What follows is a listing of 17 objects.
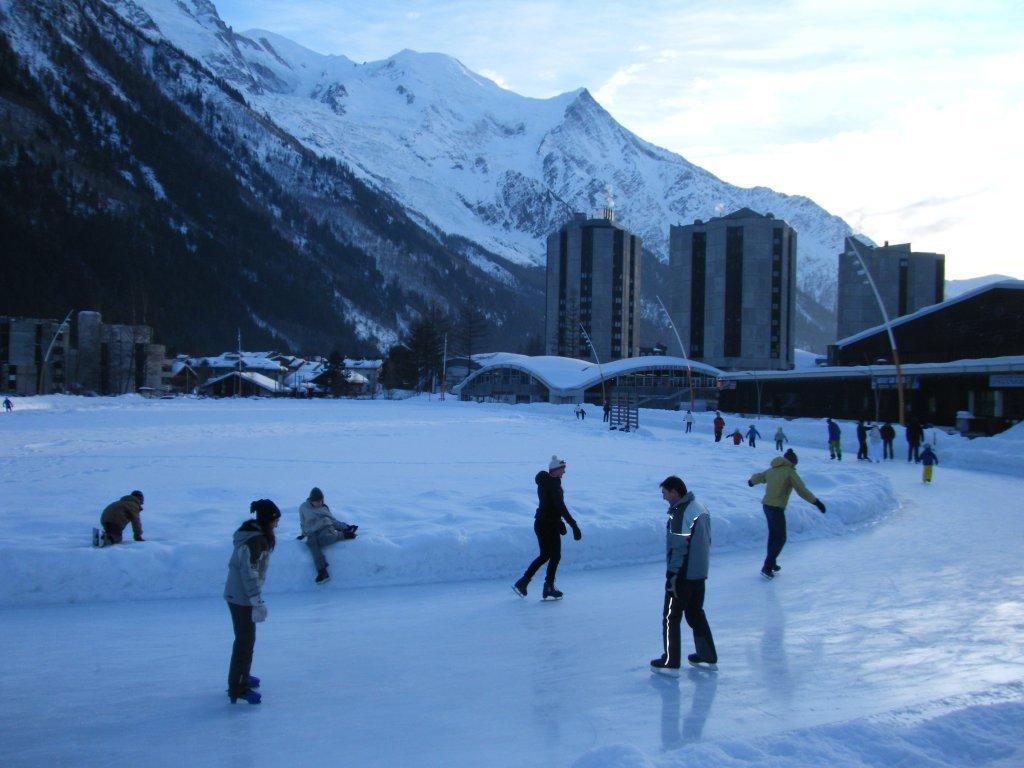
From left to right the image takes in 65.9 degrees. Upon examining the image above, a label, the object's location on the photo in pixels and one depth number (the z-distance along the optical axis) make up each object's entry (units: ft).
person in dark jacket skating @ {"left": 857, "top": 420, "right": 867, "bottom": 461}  85.20
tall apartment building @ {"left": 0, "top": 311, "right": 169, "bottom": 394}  276.00
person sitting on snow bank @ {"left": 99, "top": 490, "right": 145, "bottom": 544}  31.35
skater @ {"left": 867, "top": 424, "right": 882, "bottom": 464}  89.40
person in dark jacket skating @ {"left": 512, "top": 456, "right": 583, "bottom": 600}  27.68
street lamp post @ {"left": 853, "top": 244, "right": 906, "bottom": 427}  96.99
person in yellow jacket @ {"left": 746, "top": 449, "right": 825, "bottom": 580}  31.35
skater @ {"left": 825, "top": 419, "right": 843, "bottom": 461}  86.43
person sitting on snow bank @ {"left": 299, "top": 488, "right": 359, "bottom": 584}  31.04
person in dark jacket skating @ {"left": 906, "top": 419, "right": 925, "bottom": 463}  85.20
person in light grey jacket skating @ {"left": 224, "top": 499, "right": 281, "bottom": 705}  18.65
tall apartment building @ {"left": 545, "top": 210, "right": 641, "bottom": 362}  470.39
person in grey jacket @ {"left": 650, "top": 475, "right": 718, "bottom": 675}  20.51
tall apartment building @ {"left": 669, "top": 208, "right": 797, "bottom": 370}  361.92
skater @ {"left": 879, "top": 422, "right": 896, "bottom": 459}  88.28
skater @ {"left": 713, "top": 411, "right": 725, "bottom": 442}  106.63
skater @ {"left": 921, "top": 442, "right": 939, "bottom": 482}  65.31
